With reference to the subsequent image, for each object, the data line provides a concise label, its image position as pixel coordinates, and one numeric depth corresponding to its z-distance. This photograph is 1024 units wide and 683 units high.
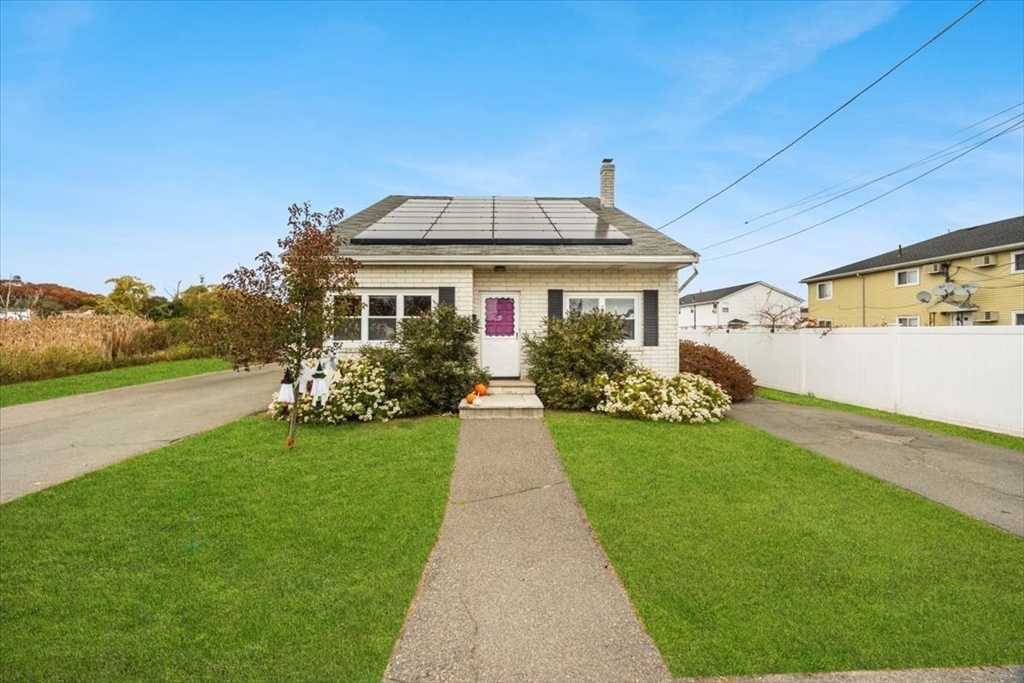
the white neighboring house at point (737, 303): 45.59
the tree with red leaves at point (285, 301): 7.04
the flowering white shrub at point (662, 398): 8.94
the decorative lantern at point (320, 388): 7.56
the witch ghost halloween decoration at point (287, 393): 7.24
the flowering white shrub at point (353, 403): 8.52
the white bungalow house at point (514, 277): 10.77
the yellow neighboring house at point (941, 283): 20.25
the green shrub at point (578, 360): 9.73
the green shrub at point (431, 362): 9.15
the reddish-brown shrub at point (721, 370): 12.12
